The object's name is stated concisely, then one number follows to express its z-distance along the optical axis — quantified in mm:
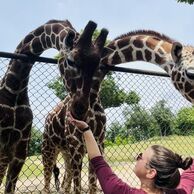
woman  2361
